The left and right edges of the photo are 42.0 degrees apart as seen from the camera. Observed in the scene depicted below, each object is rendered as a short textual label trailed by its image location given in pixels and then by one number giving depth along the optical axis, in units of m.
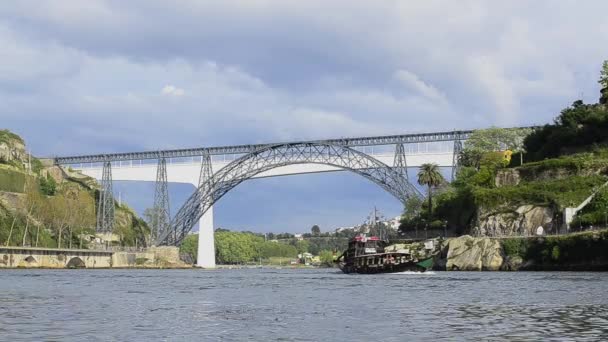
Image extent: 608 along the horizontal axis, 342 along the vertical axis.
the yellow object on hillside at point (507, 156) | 123.44
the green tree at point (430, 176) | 127.12
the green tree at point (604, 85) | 114.19
